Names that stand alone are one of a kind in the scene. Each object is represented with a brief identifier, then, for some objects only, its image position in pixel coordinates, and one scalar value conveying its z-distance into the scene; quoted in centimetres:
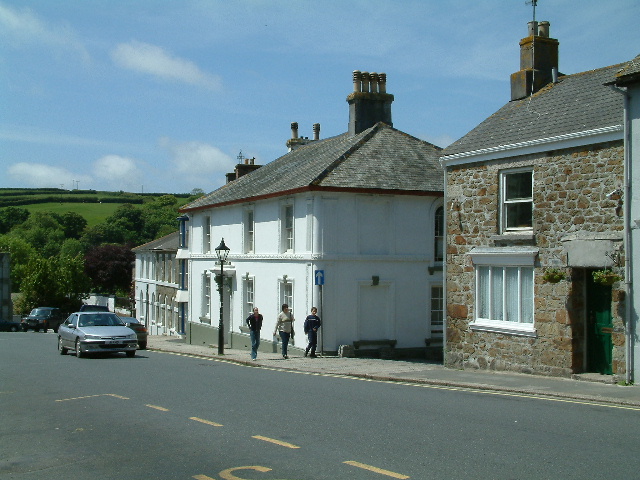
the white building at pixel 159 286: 5000
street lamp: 2553
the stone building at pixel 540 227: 1532
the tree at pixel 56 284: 8019
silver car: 2358
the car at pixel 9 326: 6341
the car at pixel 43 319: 6112
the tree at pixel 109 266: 8806
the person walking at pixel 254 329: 2384
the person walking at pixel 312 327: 2352
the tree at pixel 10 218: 13712
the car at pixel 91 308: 4178
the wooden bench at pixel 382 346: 2505
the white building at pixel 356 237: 2494
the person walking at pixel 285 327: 2389
